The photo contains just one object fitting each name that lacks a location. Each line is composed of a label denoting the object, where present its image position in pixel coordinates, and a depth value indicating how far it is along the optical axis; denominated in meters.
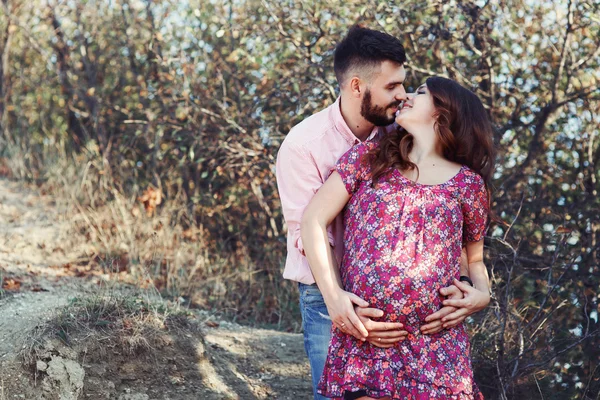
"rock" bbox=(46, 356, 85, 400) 3.79
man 3.20
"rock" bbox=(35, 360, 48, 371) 3.79
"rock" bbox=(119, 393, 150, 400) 3.94
